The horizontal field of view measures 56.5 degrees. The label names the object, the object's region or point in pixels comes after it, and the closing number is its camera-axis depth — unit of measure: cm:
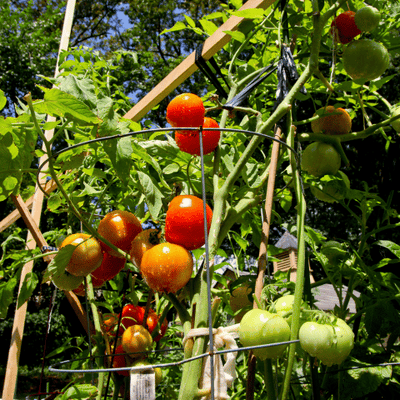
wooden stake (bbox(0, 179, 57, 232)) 177
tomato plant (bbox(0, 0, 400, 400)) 53
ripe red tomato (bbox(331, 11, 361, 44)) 68
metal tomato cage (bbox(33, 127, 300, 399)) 43
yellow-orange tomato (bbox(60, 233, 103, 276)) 63
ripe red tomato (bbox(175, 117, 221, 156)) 65
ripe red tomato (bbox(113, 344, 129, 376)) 75
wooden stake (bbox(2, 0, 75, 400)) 148
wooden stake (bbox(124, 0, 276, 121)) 94
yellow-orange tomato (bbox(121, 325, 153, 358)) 66
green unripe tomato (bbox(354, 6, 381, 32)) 60
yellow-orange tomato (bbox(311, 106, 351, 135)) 70
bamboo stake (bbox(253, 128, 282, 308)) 56
